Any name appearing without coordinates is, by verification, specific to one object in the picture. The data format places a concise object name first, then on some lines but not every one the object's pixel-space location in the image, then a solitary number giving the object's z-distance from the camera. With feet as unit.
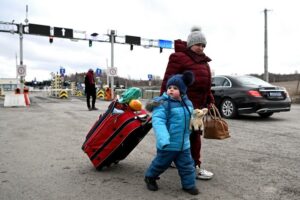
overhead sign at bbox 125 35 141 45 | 98.77
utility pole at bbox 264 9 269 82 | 99.04
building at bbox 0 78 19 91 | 256.73
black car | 33.35
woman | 13.61
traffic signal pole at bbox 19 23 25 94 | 73.09
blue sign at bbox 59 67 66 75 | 125.79
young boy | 12.04
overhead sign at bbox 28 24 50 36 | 83.51
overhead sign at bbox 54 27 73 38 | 89.08
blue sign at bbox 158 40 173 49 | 106.93
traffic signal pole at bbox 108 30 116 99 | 94.04
